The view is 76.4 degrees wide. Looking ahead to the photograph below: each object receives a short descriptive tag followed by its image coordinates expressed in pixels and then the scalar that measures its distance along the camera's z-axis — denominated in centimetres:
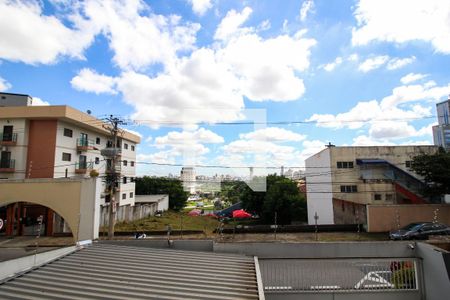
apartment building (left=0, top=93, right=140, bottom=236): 2309
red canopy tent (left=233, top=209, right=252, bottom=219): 3358
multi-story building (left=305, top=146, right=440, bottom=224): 2638
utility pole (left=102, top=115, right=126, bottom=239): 1513
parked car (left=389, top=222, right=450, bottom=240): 1747
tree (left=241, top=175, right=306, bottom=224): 3794
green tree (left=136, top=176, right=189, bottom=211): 5159
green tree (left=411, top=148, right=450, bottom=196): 2044
